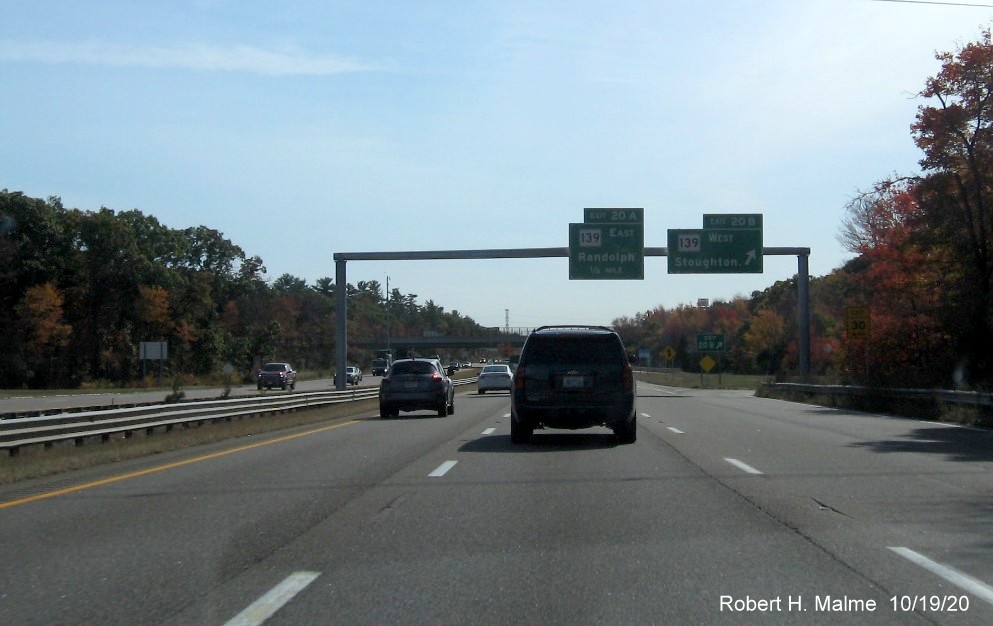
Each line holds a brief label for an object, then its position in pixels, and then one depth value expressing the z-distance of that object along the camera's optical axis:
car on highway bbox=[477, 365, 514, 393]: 51.97
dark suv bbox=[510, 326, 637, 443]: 17.88
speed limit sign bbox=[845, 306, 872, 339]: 34.91
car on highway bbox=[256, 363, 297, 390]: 64.00
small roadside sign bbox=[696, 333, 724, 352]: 65.19
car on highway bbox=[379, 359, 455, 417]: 28.81
